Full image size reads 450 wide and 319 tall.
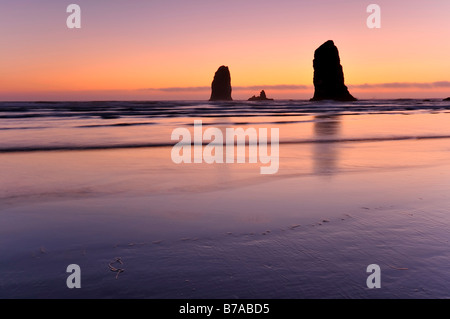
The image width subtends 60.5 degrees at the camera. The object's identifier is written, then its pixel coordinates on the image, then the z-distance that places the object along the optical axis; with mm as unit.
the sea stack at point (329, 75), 102312
